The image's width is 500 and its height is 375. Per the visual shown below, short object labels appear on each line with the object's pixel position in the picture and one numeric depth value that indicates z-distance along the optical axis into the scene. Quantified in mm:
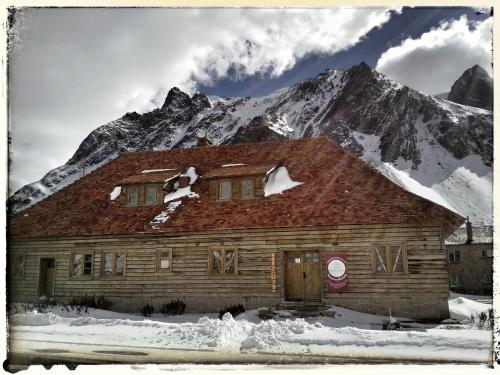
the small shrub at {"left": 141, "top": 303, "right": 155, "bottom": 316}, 17798
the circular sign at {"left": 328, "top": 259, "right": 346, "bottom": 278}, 16723
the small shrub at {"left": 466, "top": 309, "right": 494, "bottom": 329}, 12027
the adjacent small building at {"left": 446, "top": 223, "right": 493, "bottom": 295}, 41094
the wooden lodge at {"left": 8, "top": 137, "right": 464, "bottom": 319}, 16281
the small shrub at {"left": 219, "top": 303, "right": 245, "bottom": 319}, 16752
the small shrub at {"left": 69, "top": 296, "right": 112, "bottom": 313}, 18602
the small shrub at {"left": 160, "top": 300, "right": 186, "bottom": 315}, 17656
